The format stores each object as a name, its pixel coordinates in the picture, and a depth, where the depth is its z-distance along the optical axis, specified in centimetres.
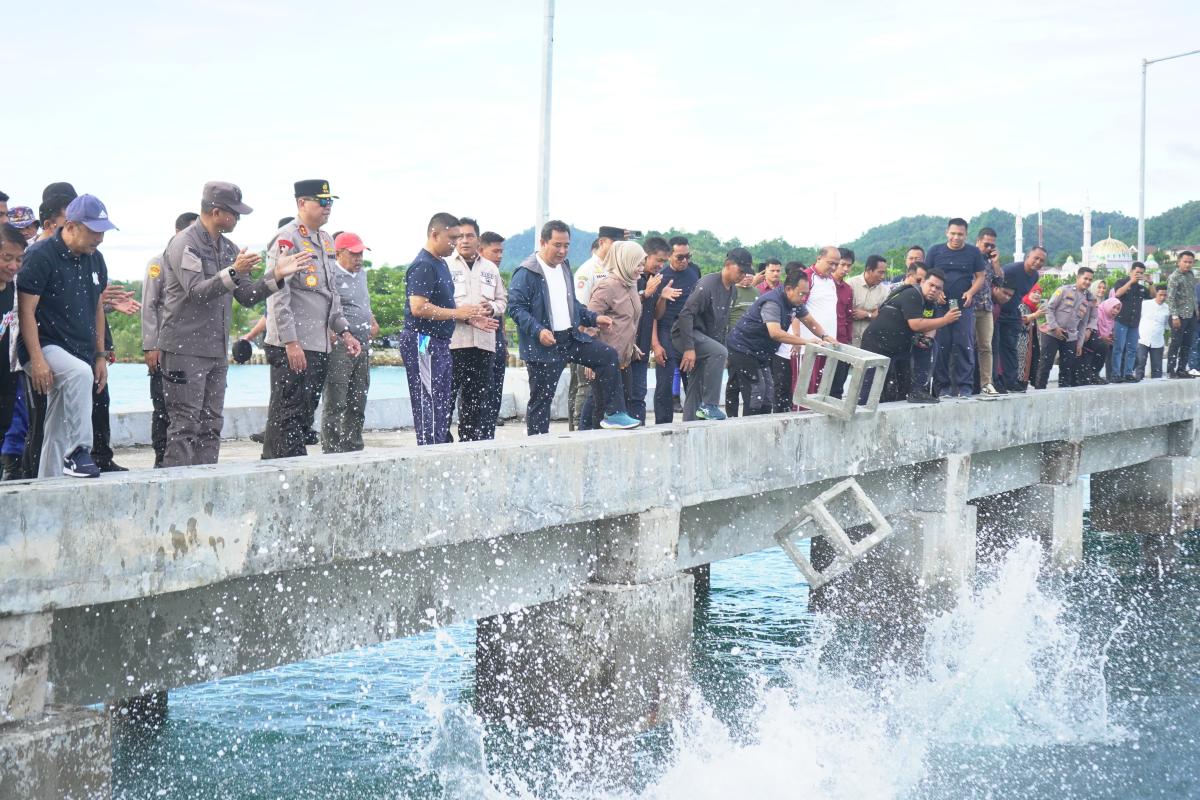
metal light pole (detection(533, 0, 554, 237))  1583
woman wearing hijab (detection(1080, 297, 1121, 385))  1622
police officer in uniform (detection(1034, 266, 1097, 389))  1564
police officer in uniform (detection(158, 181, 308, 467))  642
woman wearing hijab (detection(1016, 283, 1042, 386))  1448
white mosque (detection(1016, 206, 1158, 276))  15284
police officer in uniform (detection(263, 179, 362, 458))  723
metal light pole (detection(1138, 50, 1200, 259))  2947
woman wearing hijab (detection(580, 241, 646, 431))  951
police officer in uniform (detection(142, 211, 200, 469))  690
